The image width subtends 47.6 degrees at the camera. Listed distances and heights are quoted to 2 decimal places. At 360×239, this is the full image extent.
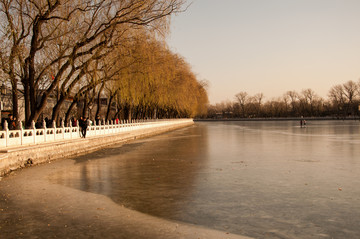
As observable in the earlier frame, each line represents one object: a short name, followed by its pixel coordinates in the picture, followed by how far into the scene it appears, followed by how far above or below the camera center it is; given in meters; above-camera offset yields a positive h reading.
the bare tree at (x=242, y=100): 177.70 +6.40
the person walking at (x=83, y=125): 24.40 -0.36
